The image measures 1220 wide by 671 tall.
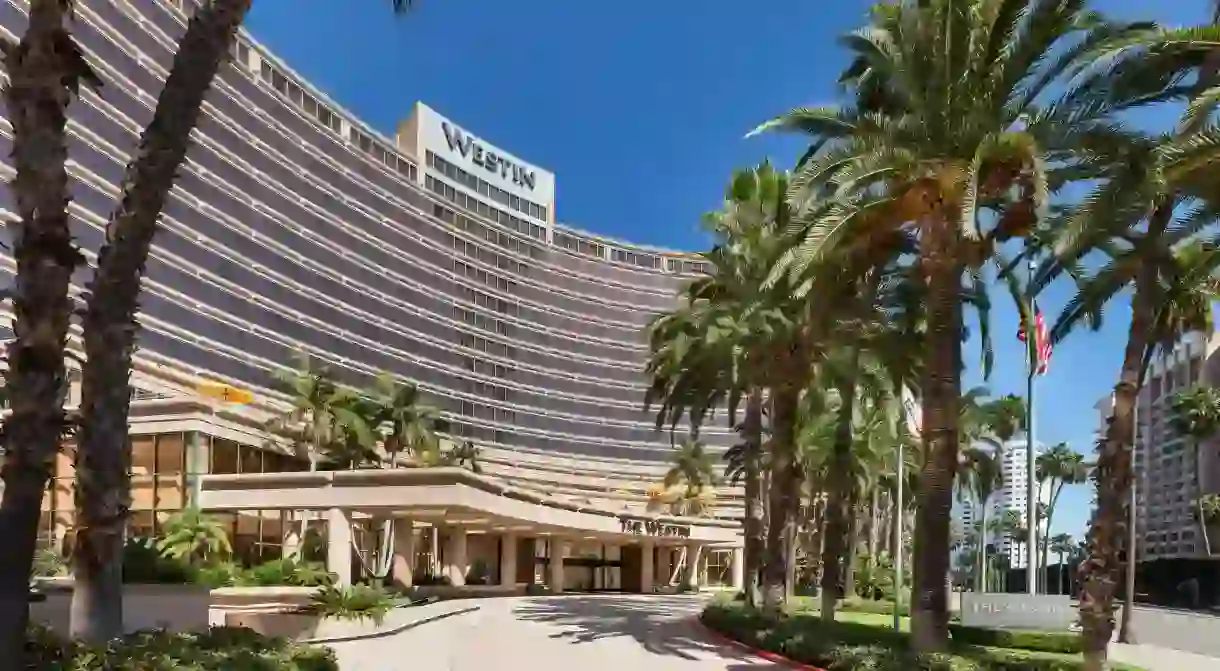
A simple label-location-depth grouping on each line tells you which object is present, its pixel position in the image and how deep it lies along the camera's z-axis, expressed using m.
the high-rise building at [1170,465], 104.12
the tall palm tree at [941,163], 17.41
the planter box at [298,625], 25.88
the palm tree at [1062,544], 158.25
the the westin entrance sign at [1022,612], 23.73
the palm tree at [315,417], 54.66
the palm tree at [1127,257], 15.05
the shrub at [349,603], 26.53
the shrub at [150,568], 23.78
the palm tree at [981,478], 71.88
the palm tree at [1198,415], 77.31
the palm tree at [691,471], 97.81
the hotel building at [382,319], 45.44
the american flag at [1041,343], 27.94
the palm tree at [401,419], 63.22
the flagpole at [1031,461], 25.05
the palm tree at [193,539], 34.09
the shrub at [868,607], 47.81
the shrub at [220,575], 28.71
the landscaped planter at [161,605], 21.73
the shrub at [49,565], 32.50
